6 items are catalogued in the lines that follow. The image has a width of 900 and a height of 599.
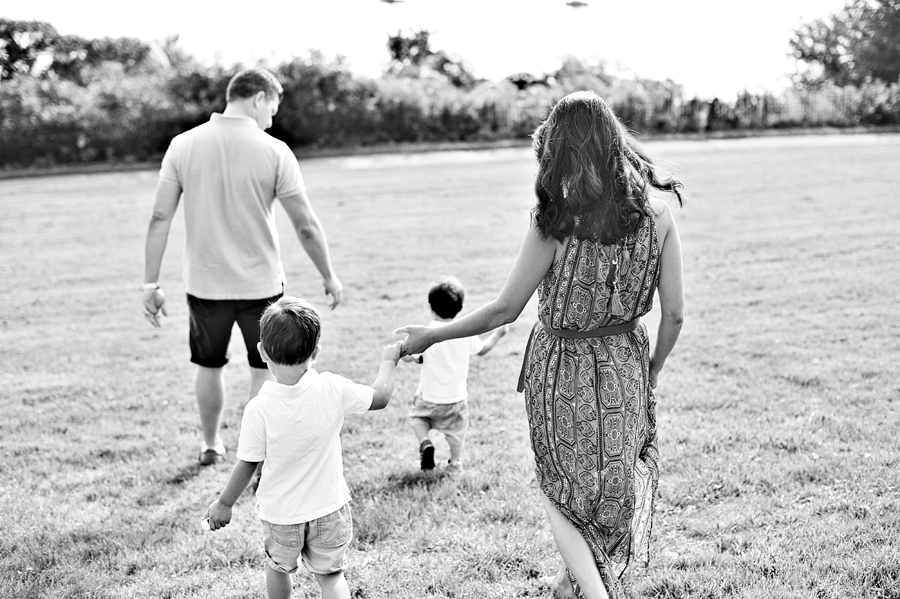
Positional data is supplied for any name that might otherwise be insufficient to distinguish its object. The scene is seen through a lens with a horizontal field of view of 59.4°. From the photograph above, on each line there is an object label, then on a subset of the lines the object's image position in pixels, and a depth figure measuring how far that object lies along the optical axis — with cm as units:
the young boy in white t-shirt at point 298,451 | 259
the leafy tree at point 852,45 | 3428
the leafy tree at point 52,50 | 4769
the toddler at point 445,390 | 410
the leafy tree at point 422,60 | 3530
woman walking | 252
